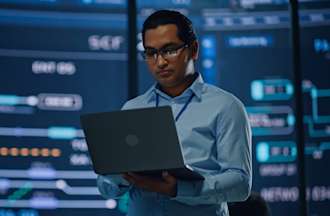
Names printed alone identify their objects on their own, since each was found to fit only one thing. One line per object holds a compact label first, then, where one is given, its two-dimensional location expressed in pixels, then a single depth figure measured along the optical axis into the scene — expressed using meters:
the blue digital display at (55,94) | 5.03
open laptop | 2.42
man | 2.48
